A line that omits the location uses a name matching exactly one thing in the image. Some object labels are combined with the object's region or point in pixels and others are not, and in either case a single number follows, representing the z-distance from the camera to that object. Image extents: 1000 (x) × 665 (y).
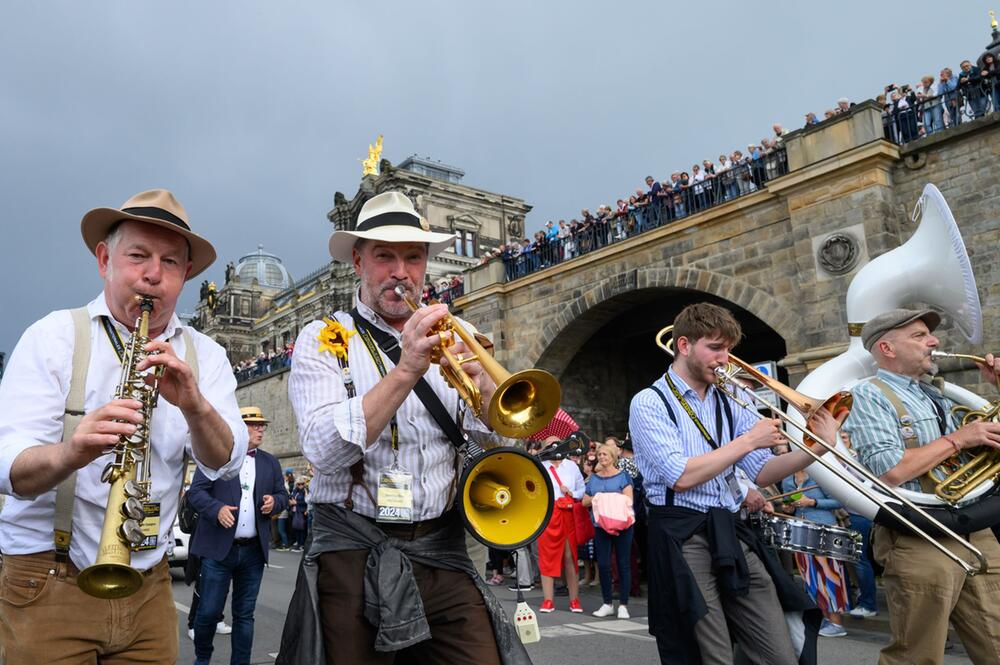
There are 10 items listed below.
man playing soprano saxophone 2.06
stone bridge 11.48
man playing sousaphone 3.29
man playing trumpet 2.23
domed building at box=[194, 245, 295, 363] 53.06
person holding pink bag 8.39
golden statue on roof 35.75
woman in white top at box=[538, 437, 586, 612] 8.73
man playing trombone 3.19
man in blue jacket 5.35
